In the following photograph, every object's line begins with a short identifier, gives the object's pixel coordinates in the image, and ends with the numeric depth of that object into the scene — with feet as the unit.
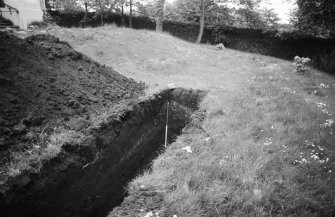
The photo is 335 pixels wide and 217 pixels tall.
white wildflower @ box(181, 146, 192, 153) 12.30
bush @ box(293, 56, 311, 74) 29.45
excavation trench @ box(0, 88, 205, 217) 7.88
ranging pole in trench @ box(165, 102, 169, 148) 15.16
